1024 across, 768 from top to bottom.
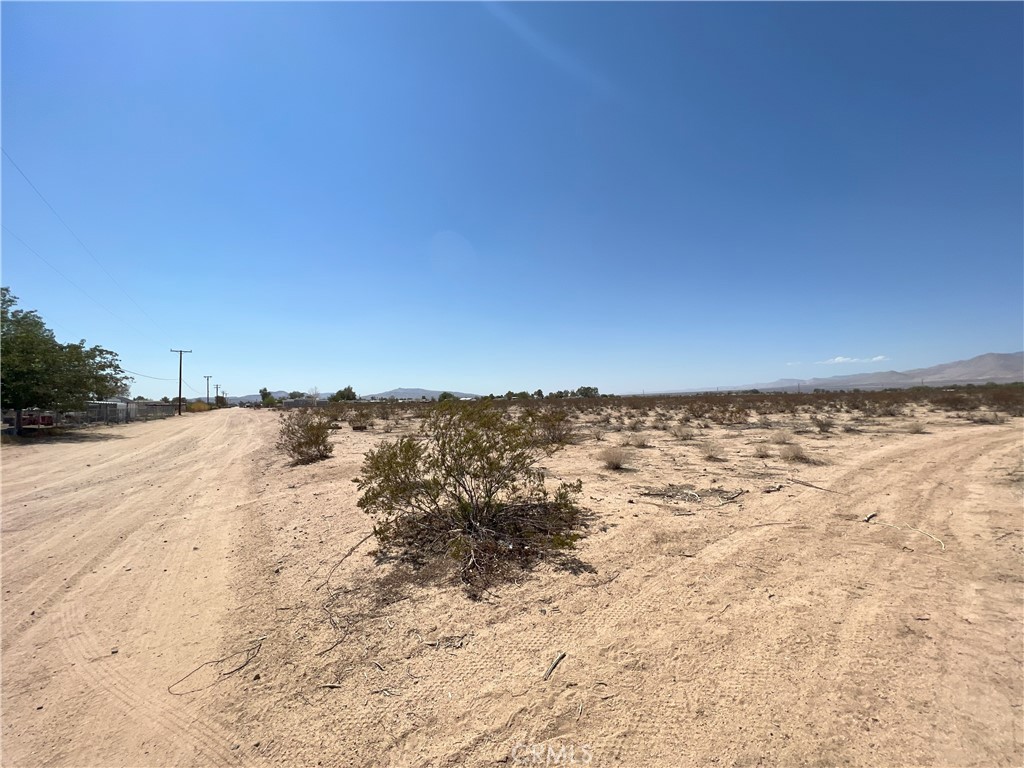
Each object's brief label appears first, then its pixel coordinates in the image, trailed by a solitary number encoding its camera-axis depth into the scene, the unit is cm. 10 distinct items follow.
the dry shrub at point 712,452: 1128
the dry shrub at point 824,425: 1732
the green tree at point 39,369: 2073
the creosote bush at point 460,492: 527
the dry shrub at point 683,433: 1612
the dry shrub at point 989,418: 2022
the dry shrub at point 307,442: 1210
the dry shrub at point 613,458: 1002
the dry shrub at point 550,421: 657
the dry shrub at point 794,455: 1067
